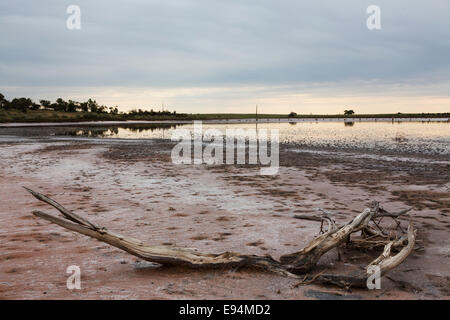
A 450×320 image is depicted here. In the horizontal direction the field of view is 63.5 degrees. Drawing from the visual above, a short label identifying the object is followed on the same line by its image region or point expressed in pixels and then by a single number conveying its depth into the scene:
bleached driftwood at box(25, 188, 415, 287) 5.21
